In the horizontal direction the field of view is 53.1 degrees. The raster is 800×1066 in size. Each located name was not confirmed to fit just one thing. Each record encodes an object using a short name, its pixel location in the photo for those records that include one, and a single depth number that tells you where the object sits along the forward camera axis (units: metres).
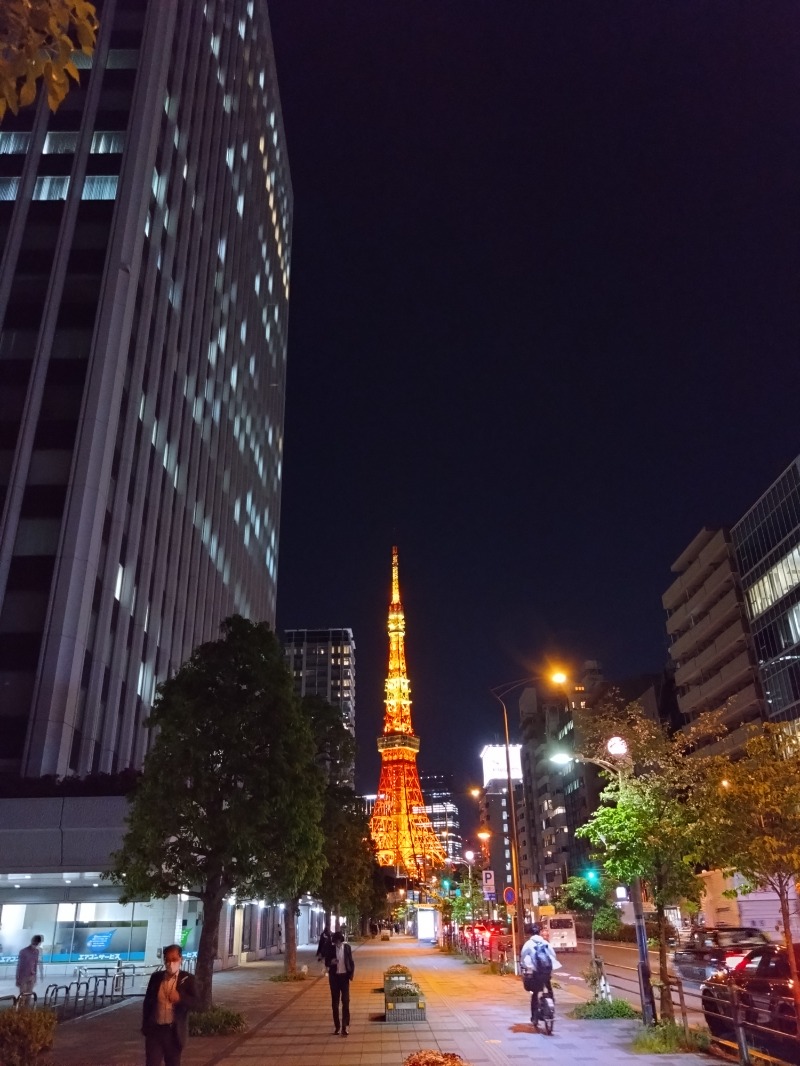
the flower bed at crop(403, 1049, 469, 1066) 7.62
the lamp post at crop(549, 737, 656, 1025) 14.72
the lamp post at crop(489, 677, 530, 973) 30.52
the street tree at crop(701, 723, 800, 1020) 11.77
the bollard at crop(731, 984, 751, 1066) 11.34
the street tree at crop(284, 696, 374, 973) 35.19
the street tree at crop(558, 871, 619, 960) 37.94
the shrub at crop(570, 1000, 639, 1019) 17.59
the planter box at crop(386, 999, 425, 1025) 17.92
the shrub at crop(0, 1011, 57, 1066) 9.33
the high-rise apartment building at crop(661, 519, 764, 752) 65.06
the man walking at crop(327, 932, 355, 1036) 16.81
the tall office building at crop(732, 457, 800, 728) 57.16
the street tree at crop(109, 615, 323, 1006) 18.83
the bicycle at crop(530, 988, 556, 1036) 15.70
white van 45.00
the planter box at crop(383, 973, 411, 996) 18.96
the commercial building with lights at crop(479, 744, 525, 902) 159.88
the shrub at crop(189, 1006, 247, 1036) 16.64
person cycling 16.23
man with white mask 9.47
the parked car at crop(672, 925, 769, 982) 24.36
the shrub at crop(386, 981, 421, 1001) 18.30
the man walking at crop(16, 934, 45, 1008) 19.05
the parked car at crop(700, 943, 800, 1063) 12.84
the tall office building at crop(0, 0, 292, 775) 33.78
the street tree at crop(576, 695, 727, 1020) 14.84
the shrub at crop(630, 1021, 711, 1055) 13.14
